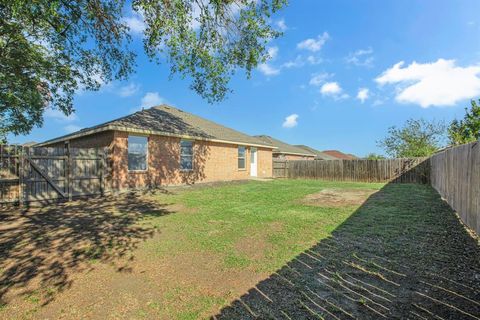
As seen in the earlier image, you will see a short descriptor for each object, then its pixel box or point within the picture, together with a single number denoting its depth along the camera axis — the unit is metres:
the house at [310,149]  40.67
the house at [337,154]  64.82
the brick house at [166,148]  11.77
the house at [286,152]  29.96
